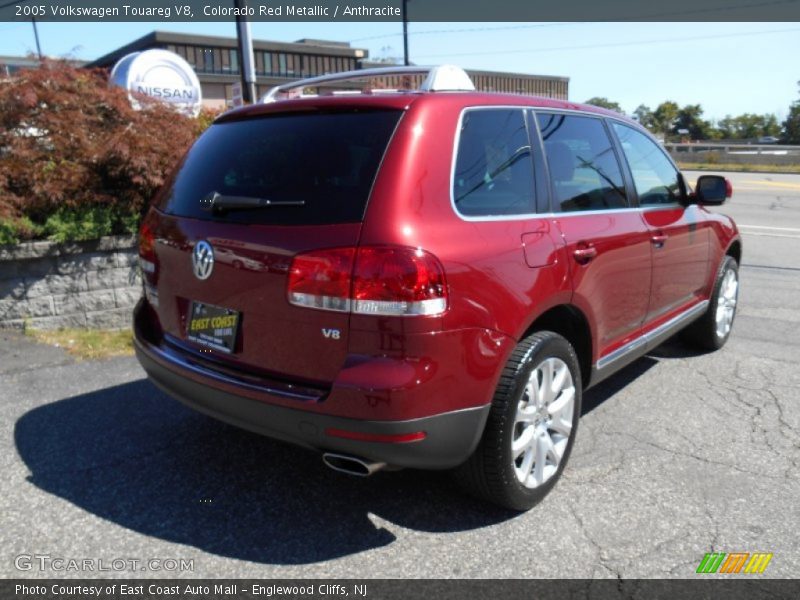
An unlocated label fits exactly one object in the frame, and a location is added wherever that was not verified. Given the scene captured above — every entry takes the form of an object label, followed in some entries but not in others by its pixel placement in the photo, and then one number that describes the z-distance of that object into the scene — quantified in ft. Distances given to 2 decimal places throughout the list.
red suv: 7.95
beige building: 121.39
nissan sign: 40.86
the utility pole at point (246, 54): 36.94
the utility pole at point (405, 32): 91.30
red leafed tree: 17.52
